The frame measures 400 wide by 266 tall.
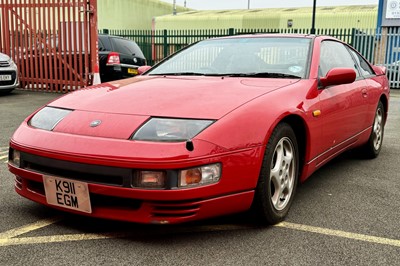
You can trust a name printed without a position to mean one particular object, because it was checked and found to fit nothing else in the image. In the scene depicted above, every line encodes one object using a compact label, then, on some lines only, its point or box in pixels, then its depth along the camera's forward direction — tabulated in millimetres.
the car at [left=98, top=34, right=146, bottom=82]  9961
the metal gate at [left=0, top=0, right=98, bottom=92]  10195
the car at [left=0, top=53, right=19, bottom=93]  9500
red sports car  2295
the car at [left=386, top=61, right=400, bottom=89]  14219
